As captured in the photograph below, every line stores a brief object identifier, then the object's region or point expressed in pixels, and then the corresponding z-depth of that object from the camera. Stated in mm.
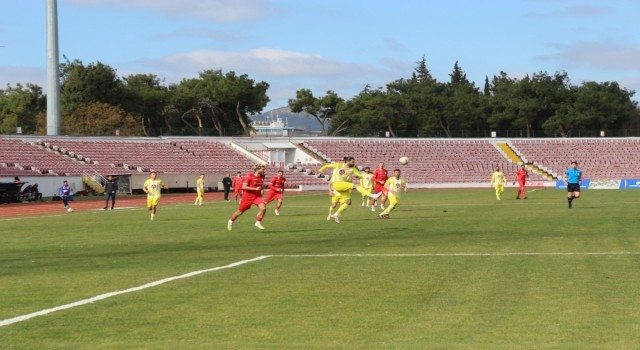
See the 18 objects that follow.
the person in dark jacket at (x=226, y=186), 57662
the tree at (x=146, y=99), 114312
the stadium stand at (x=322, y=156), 75500
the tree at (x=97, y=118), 99500
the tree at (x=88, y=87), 108000
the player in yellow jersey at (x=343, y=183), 30047
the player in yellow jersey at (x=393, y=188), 32219
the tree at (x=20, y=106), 109062
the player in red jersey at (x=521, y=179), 52750
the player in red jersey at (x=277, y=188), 36531
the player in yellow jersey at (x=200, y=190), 50494
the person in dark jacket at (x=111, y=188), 44938
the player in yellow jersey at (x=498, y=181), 52438
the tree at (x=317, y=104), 131750
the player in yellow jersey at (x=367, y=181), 40031
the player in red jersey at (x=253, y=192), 26359
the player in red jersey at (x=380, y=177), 38250
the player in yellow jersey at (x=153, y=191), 34750
